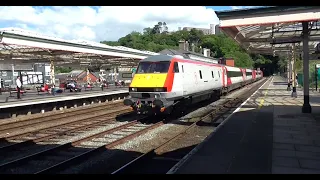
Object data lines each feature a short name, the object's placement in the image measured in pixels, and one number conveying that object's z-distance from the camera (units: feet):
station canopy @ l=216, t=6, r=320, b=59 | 37.68
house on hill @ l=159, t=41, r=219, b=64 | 213.46
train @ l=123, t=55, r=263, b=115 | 44.29
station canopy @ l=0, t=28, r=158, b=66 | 59.78
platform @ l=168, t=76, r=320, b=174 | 21.84
